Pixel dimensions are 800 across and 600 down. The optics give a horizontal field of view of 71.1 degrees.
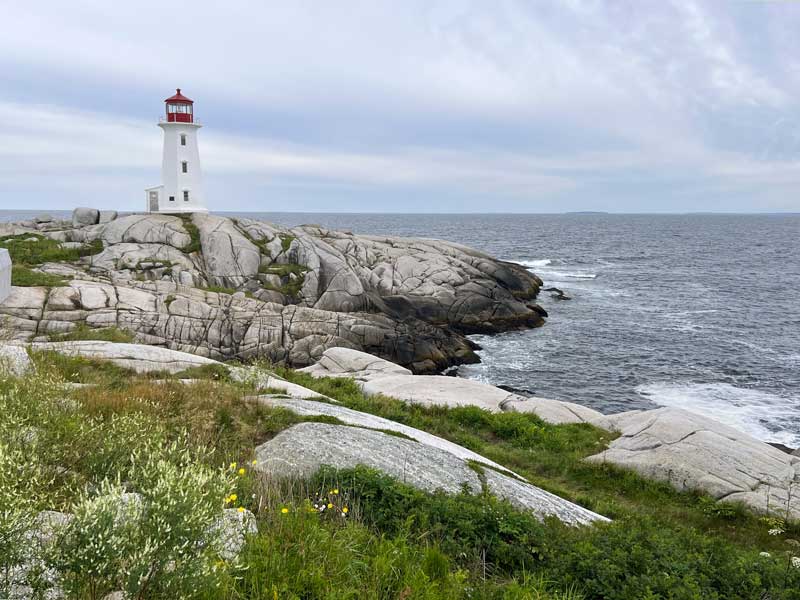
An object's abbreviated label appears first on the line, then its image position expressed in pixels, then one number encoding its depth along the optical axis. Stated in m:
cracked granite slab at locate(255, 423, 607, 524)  9.53
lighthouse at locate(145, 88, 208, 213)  53.44
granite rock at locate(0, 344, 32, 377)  9.53
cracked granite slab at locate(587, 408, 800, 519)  14.51
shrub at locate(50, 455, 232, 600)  3.92
